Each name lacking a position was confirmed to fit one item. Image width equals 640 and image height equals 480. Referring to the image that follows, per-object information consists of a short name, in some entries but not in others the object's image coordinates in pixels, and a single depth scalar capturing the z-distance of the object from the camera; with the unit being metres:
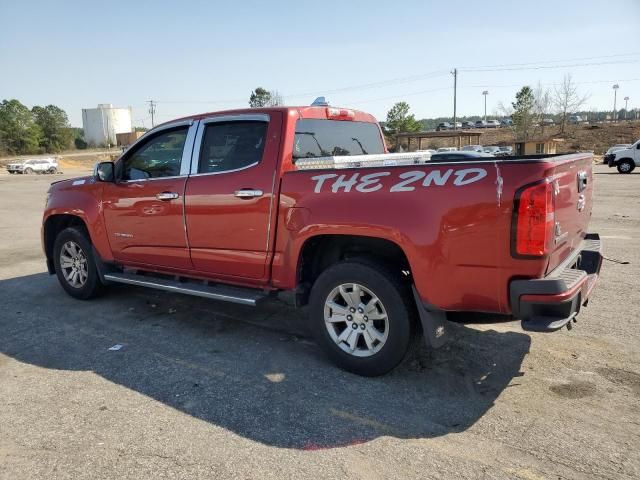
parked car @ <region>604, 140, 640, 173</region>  28.67
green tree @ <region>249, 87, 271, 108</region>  73.56
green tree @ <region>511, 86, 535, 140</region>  65.06
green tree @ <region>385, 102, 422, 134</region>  74.12
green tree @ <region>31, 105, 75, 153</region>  81.88
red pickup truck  3.17
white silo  99.94
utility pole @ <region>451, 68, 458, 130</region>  73.59
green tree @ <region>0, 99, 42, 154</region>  75.75
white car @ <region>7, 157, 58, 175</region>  48.62
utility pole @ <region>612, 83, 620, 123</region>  114.06
